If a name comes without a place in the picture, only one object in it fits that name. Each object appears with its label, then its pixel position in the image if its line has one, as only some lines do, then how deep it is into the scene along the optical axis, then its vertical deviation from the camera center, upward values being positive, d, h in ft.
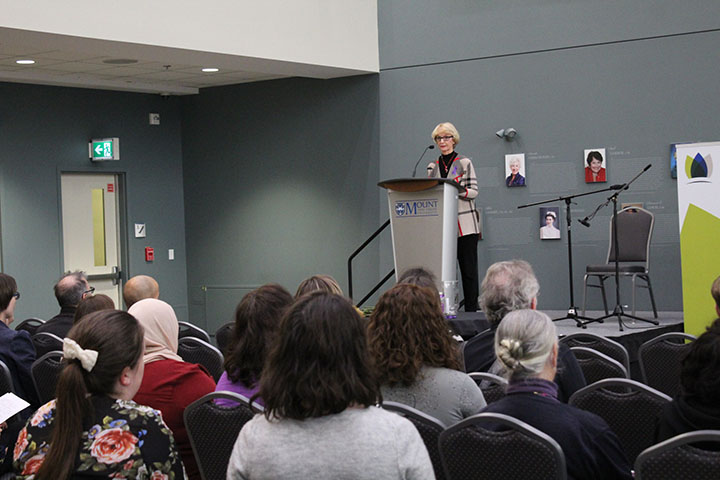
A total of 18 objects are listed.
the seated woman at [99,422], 7.32 -1.65
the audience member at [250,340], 10.27 -1.33
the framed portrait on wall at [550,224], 29.99 -0.15
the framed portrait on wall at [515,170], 30.45 +1.78
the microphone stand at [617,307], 23.45 -2.46
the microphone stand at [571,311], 24.23 -2.73
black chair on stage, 25.76 -0.82
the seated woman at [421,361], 9.84 -1.58
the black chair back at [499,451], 7.86 -2.16
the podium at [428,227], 22.99 -0.10
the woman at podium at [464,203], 25.64 +0.56
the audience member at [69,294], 18.38 -1.36
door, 35.55 +0.17
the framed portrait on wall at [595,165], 29.04 +1.78
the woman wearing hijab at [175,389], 11.16 -2.07
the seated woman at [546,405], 8.25 -1.82
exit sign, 35.55 +3.41
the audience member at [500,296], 12.92 -1.13
